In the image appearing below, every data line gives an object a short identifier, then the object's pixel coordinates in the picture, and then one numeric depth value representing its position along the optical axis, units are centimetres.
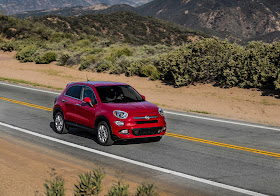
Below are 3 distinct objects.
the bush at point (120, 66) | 3077
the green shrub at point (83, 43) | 4900
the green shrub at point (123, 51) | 3698
